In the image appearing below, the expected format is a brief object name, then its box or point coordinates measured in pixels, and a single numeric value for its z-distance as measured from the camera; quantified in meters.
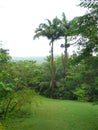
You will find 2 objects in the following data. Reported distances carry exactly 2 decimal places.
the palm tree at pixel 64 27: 18.46
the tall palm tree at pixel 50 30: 18.41
